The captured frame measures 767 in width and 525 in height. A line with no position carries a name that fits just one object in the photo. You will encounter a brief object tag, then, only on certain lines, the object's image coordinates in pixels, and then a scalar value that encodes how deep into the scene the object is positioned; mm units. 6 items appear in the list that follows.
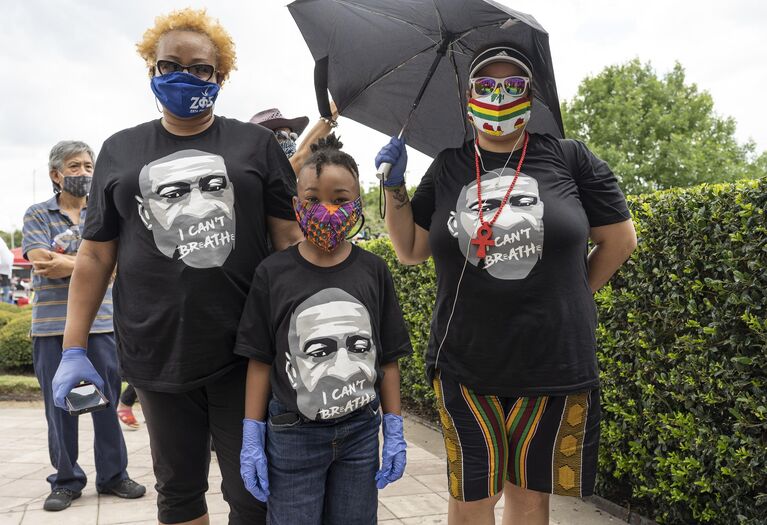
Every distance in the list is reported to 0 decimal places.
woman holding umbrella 2133
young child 2018
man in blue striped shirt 3947
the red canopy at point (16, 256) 25422
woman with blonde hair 2094
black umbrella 2348
